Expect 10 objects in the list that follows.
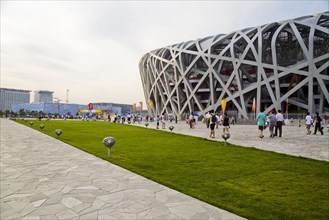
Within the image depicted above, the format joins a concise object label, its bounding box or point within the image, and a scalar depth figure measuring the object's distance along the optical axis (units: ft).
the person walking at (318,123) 58.49
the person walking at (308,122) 58.59
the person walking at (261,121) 49.37
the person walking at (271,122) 50.98
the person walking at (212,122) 51.17
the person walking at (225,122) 50.83
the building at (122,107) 453.99
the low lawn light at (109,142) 29.84
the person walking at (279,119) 51.93
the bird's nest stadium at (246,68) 124.26
